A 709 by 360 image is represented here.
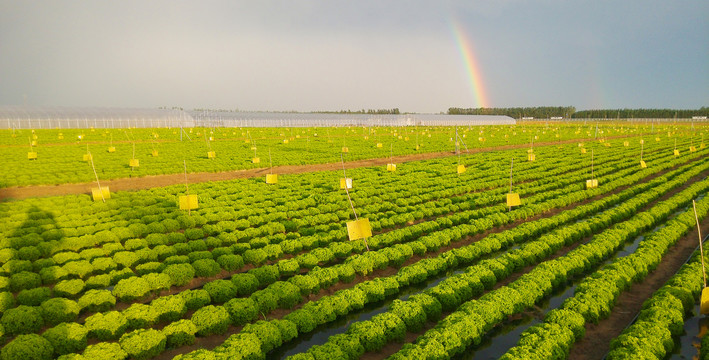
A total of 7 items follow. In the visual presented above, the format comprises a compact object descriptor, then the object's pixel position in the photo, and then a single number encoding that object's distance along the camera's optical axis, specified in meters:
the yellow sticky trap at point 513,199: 17.61
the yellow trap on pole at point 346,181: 19.22
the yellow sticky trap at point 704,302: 9.23
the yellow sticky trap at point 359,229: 12.65
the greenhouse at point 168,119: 79.19
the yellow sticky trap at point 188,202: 17.12
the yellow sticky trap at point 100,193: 20.16
